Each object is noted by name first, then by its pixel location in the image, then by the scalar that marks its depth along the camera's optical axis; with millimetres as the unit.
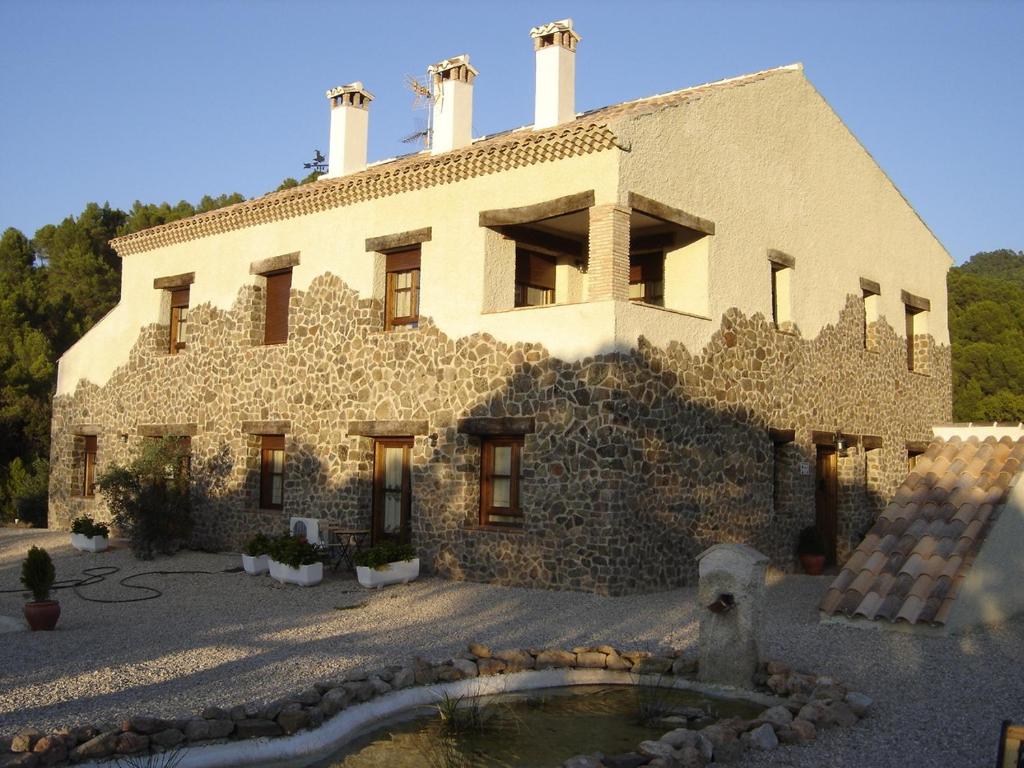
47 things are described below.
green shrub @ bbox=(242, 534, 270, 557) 13414
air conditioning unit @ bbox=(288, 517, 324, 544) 13844
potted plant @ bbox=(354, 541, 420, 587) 12250
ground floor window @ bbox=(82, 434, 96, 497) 19203
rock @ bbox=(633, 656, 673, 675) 7715
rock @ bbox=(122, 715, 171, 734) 5562
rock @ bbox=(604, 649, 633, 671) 7797
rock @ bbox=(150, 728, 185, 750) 5535
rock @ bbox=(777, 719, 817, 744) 5875
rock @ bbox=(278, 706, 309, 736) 5949
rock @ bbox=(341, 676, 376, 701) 6562
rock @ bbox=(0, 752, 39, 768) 5070
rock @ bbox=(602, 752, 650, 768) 5211
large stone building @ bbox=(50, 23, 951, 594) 11852
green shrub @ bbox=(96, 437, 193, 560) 15305
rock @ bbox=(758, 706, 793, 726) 6023
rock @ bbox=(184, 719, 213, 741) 5672
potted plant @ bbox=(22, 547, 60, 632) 9320
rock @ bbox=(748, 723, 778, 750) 5738
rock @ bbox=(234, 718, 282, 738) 5820
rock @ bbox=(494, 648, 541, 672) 7570
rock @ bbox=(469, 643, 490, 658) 7836
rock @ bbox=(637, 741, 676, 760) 5305
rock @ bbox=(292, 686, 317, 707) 6262
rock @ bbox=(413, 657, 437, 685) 7102
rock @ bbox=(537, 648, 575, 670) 7715
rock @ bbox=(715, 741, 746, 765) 5504
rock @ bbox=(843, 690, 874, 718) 6414
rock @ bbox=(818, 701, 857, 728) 6176
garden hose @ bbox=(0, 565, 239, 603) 11750
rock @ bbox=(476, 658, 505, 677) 7418
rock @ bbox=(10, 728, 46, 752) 5281
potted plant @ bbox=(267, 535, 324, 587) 12516
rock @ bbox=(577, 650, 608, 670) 7781
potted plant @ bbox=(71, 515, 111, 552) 16000
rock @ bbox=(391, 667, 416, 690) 6898
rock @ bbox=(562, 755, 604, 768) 5142
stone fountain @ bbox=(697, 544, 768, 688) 7188
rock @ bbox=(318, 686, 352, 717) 6266
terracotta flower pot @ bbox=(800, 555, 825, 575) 14508
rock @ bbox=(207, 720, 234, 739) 5735
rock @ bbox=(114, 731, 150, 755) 5391
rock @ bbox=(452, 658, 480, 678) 7309
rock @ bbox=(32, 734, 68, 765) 5202
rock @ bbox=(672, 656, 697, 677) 7629
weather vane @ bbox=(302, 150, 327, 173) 27594
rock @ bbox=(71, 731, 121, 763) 5284
